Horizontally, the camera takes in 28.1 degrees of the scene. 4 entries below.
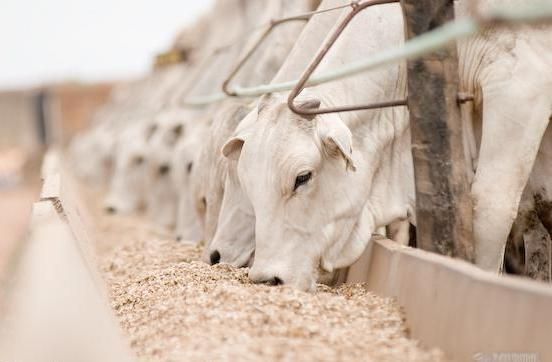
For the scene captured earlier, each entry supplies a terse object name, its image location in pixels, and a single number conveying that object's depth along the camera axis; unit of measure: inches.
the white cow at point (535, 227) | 245.1
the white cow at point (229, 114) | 286.2
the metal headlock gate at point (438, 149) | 204.2
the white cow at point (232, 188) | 247.0
